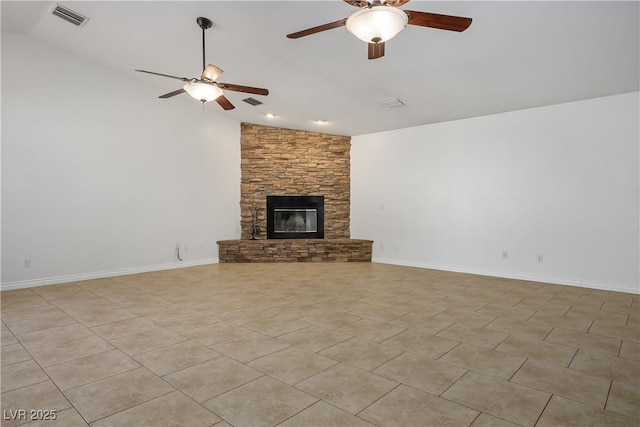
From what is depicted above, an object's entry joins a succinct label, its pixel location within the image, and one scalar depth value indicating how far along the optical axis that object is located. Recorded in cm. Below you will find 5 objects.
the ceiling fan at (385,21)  219
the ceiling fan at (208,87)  361
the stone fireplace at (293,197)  726
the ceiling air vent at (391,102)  538
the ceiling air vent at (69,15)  401
